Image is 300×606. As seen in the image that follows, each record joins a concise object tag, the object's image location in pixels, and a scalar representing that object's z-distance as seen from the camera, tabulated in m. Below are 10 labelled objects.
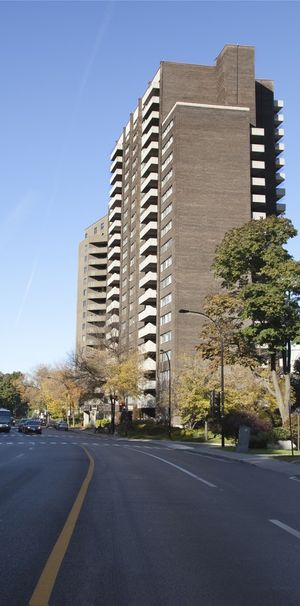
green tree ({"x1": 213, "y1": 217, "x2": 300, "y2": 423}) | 44.59
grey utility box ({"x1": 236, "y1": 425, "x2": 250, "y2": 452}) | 32.66
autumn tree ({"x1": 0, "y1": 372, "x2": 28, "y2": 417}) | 162.12
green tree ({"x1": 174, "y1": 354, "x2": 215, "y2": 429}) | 53.66
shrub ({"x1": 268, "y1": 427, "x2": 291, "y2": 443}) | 38.53
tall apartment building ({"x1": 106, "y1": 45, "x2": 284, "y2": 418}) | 77.44
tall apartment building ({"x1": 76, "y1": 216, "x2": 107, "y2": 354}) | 125.91
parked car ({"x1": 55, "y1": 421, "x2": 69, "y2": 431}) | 93.50
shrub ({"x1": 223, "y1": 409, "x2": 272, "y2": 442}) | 39.12
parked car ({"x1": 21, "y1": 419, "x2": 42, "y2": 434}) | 67.75
